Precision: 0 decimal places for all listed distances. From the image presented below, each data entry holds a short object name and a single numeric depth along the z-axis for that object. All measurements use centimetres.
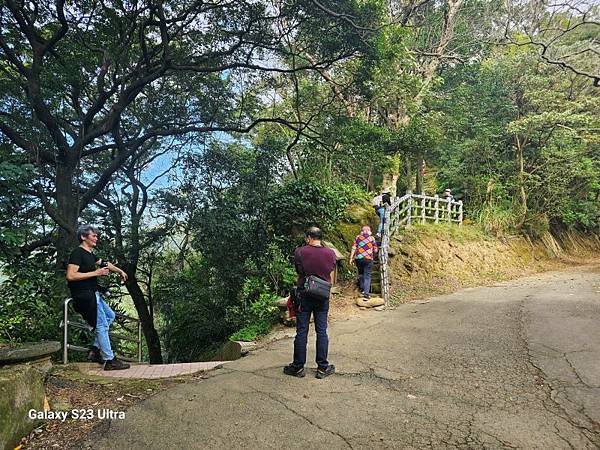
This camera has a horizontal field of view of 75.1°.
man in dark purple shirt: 434
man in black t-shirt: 452
